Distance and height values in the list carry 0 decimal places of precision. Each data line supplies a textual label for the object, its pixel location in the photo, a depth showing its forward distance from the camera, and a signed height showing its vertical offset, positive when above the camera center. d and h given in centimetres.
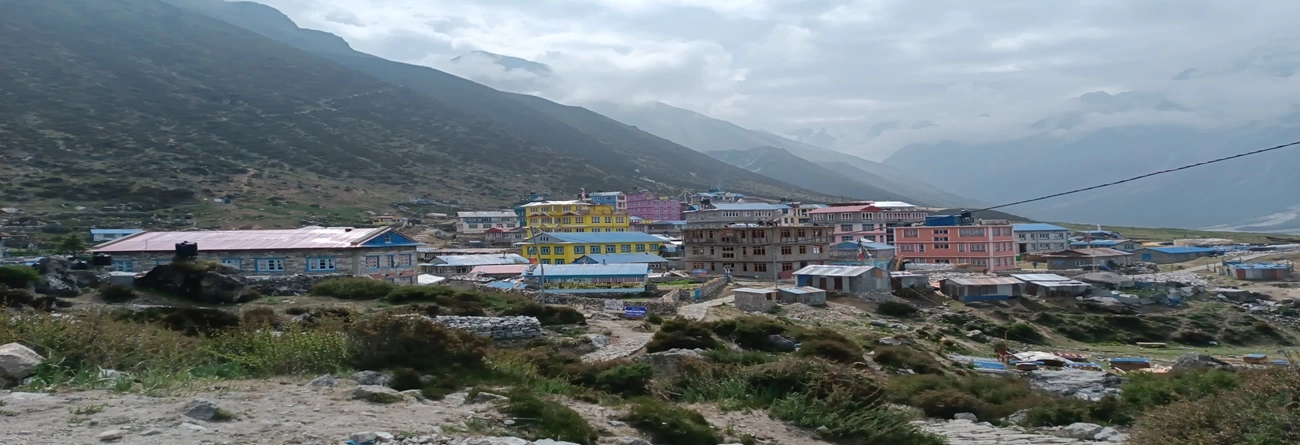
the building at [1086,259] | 7700 -553
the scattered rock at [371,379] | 1202 -226
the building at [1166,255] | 8699 -614
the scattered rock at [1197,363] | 2605 -578
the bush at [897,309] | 4419 -557
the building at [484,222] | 9150 +101
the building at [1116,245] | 9019 -485
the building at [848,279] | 4828 -408
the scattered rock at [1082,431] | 1391 -412
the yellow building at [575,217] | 8744 +108
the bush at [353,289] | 2894 -203
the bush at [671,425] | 1085 -292
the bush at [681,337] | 2016 -311
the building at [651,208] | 12006 +228
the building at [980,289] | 5305 -554
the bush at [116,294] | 2418 -151
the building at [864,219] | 8856 -62
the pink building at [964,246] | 7081 -345
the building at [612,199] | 11112 +370
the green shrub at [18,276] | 2377 -83
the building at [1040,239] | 9294 -394
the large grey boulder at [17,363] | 1026 -152
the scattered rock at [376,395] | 1081 -225
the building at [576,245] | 6306 -163
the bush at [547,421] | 991 -256
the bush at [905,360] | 2369 -464
